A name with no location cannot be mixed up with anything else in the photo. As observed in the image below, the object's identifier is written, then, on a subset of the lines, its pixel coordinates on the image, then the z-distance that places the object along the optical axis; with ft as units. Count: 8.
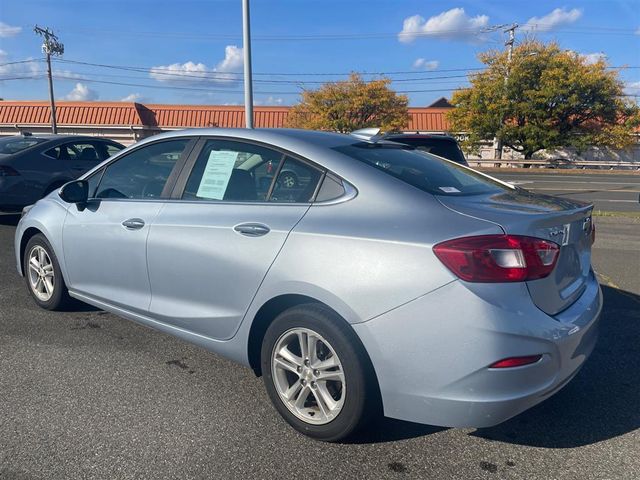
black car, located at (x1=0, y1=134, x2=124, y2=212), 26.58
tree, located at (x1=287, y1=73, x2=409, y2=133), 123.54
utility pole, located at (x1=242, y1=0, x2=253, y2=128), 41.73
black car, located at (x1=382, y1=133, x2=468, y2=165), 23.61
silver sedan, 7.36
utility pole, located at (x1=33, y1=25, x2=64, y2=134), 131.91
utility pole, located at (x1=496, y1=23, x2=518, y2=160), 114.62
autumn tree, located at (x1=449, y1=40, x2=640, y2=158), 110.11
